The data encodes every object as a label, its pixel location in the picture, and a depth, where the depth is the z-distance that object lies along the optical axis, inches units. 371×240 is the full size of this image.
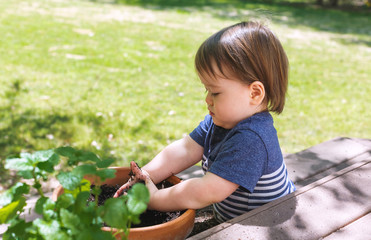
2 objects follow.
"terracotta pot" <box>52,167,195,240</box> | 57.1
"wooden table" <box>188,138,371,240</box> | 57.7
